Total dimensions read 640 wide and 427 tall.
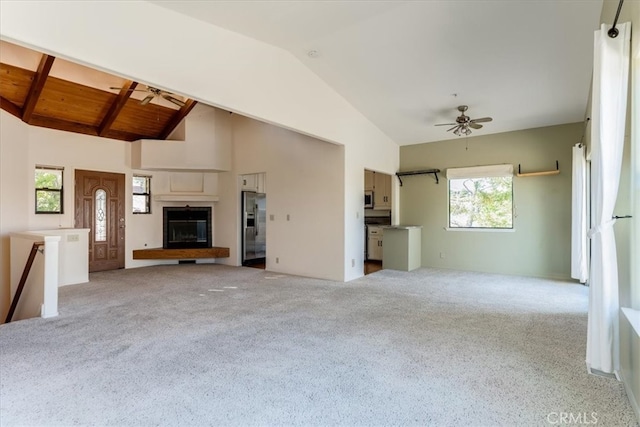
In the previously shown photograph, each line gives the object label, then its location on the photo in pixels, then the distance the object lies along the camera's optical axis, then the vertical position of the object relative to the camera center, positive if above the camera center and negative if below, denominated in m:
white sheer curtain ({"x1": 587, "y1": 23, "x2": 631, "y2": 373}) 2.21 +0.24
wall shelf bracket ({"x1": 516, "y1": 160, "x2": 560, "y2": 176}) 5.95 +0.74
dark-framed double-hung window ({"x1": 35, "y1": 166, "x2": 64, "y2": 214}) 6.41 +0.43
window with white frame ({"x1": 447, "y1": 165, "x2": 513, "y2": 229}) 6.54 +0.32
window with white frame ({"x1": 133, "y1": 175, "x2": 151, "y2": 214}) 7.83 +0.43
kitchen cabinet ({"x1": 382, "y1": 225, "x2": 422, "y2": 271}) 6.89 -0.76
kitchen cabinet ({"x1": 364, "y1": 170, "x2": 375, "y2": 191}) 8.62 +0.85
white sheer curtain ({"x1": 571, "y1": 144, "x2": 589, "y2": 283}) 5.30 +0.01
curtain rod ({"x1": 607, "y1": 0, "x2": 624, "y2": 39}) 2.22 +1.23
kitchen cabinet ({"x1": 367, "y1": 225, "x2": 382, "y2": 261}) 8.47 -0.80
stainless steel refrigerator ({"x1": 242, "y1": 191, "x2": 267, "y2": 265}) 8.00 -0.38
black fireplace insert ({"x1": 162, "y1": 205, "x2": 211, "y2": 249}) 8.25 -0.38
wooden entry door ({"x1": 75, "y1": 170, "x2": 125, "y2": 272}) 6.97 -0.05
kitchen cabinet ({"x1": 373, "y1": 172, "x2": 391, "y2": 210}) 8.38 +0.55
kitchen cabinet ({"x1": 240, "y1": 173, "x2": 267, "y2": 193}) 8.08 +0.75
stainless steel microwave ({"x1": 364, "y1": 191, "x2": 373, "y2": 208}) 8.64 +0.38
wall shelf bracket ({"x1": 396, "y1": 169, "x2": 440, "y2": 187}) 7.23 +0.90
